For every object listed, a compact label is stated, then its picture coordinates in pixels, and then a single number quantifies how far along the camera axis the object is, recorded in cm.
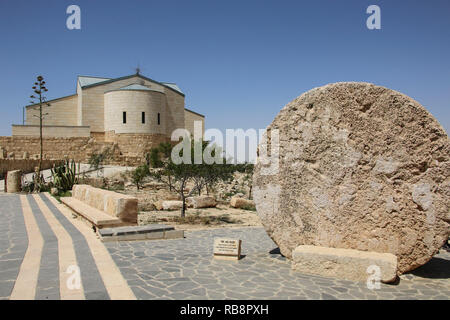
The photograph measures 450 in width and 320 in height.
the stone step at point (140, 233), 651
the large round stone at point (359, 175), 471
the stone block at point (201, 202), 1471
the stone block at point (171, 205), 1400
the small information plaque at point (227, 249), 549
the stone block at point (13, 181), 1537
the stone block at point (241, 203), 1497
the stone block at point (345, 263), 447
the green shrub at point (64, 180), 1592
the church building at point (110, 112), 3312
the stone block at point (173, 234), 716
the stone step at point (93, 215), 725
